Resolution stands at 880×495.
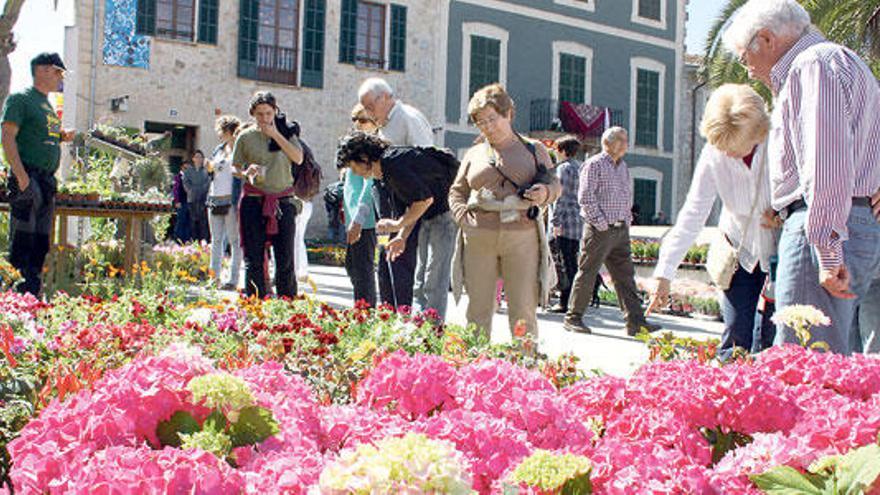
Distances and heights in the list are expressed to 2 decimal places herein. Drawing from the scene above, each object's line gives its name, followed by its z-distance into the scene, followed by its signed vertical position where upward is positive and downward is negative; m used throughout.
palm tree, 14.16 +3.61
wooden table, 8.87 +0.22
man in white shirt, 5.56 +0.13
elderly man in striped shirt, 2.93 +0.33
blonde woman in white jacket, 4.15 +0.29
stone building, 20.53 +4.30
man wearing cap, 6.86 +0.51
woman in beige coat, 5.02 +0.22
